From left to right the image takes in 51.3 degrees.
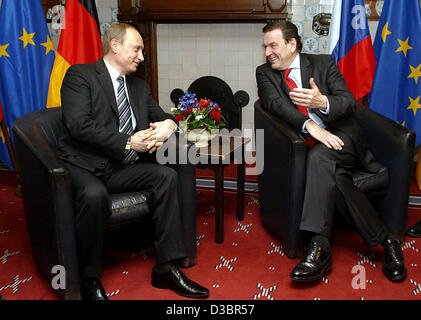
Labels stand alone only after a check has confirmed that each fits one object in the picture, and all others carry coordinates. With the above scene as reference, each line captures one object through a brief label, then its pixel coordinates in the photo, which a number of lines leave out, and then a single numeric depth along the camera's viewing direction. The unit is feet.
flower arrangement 8.79
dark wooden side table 8.40
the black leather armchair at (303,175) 7.61
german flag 10.97
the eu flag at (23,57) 10.60
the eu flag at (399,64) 10.37
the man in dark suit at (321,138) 7.38
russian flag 10.62
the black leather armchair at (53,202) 5.99
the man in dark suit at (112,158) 6.44
